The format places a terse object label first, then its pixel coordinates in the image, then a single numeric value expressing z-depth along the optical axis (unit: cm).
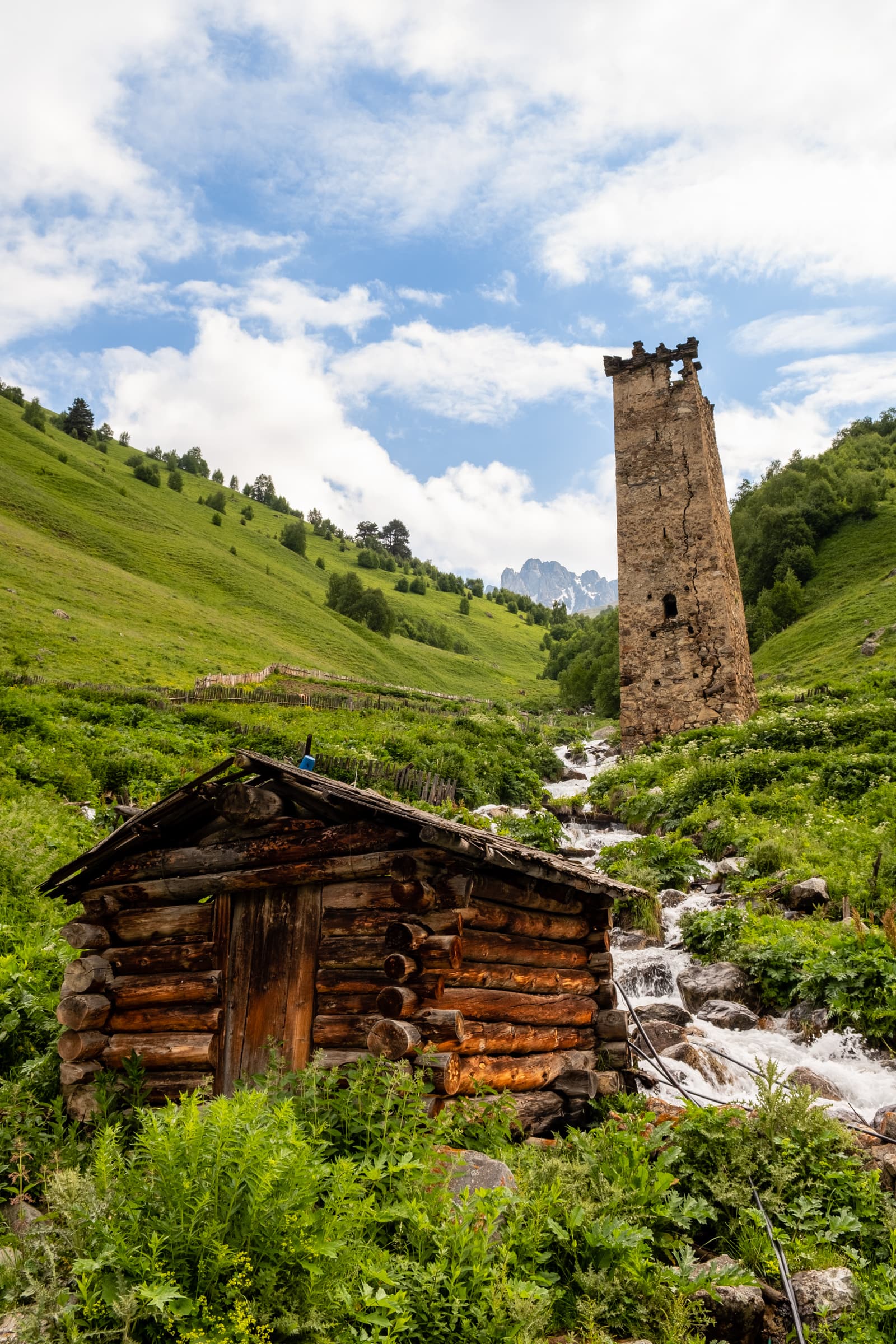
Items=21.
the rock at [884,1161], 672
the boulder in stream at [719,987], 1158
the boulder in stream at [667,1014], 1095
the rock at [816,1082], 869
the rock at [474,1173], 554
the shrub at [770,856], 1521
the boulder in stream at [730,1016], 1088
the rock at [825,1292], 523
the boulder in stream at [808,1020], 1027
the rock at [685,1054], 966
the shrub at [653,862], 1611
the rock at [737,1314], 512
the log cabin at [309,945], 671
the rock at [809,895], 1345
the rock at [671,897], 1516
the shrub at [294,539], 10844
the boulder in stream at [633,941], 1377
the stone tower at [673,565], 2709
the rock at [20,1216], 561
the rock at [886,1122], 766
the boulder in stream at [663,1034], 1009
